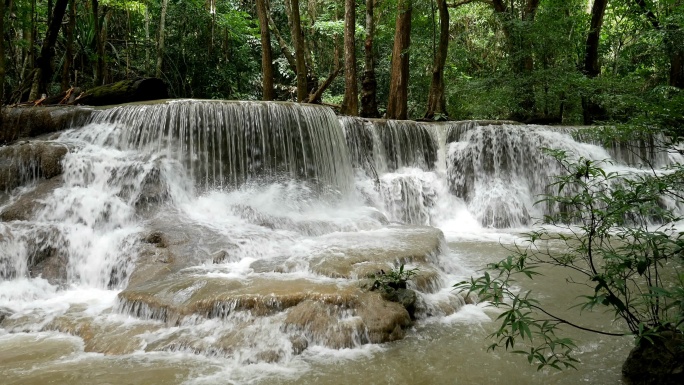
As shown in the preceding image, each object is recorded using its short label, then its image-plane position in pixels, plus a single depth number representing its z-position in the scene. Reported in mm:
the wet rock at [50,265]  5789
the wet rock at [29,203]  6477
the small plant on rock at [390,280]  4438
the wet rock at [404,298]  4320
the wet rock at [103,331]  3896
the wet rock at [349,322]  3895
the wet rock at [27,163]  7101
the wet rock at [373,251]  5051
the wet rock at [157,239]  6137
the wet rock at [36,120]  8320
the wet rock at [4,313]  4668
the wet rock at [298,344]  3752
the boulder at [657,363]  2553
